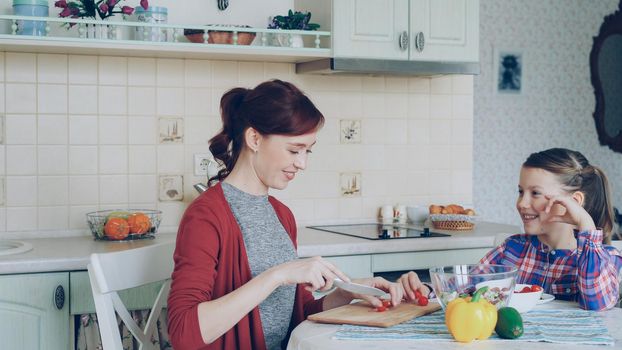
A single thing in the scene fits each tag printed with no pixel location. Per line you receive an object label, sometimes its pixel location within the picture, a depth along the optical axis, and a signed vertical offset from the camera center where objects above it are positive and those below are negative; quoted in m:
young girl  1.96 -0.22
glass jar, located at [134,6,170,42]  3.01 +0.50
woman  1.76 -0.23
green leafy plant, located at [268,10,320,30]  3.17 +0.51
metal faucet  3.13 -0.14
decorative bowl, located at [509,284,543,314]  1.80 -0.33
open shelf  2.80 +0.39
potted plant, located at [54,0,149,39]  2.91 +0.51
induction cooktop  3.15 -0.32
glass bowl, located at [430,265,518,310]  1.72 -0.28
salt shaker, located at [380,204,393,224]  3.54 -0.27
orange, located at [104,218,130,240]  2.90 -0.27
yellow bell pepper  1.57 -0.33
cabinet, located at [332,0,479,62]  3.16 +0.50
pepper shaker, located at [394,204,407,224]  3.57 -0.27
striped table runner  1.63 -0.37
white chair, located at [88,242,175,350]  1.92 -0.32
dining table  1.57 -0.38
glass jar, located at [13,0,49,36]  2.84 +0.49
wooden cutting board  1.73 -0.36
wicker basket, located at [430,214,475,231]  3.35 -0.29
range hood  3.15 +0.34
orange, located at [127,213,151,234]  2.94 -0.26
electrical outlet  3.29 -0.04
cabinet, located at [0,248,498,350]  2.52 -0.49
